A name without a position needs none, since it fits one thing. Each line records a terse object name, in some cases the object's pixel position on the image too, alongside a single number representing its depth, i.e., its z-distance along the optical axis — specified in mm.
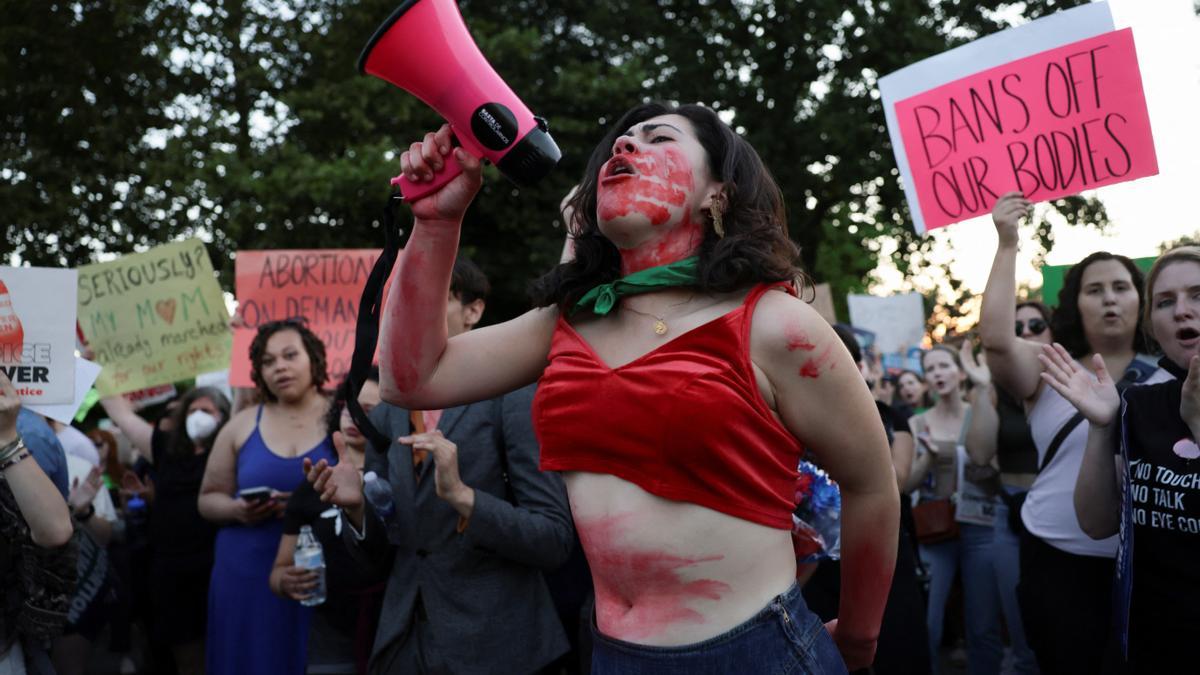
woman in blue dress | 4672
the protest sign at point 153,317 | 6648
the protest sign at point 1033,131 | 4164
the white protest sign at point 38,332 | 3879
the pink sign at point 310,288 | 6941
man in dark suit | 3285
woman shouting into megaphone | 1920
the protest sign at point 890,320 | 10305
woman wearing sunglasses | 5211
